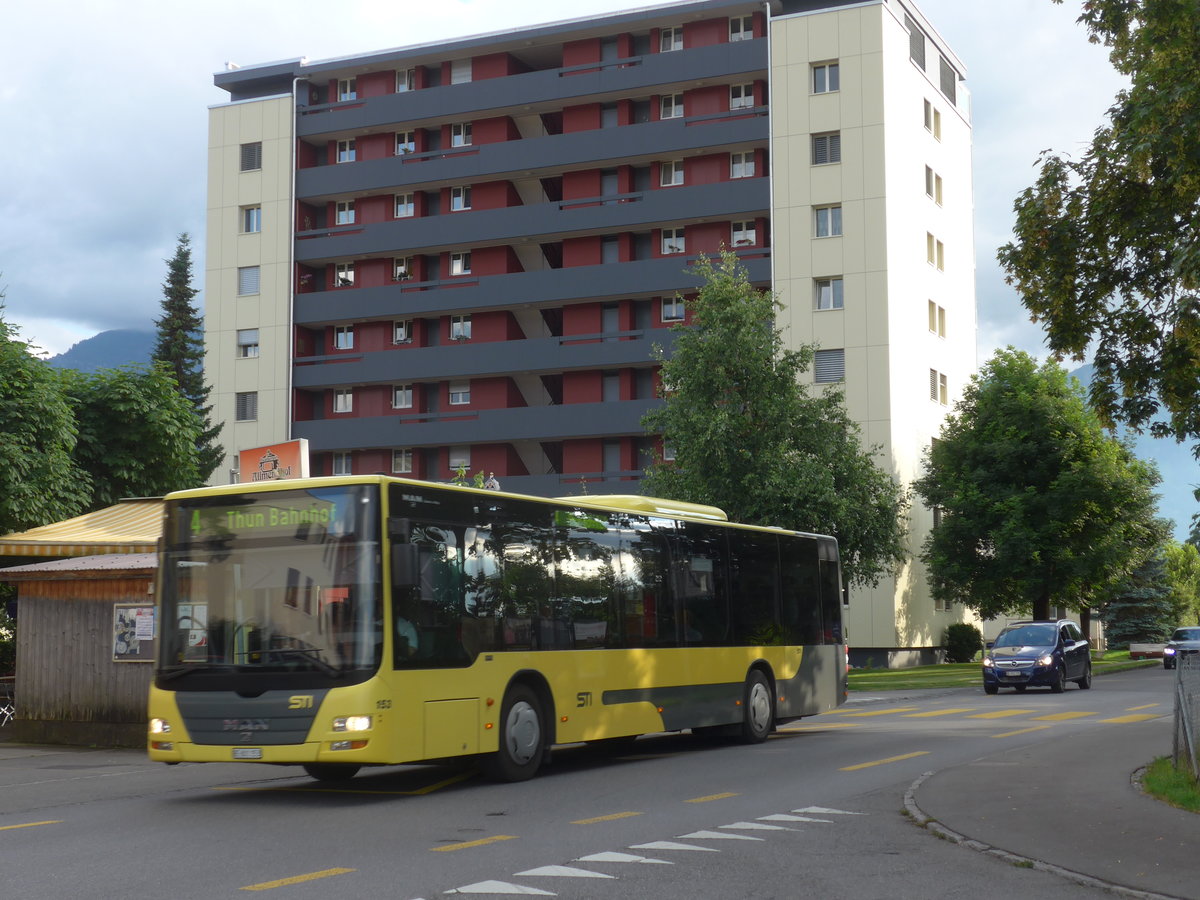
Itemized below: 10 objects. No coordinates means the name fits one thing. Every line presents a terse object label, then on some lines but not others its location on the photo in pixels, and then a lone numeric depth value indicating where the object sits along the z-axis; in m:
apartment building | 55.25
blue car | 34.12
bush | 60.16
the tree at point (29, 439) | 27.75
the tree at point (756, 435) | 38.06
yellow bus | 13.09
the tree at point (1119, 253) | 16.05
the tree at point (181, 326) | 70.75
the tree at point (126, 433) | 34.16
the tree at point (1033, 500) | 51.78
